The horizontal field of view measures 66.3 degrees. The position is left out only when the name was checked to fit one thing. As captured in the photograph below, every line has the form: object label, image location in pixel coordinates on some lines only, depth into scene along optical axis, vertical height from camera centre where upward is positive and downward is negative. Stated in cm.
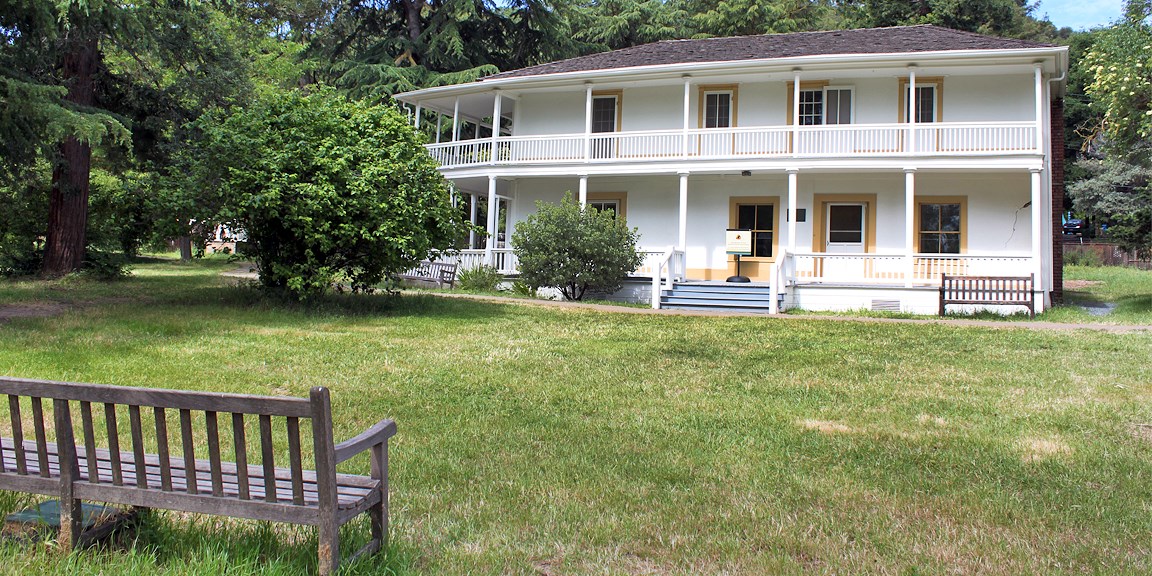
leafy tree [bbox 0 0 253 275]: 1328 +354
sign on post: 2131 +14
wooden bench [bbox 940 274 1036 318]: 1775 -91
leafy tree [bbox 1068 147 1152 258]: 3903 +264
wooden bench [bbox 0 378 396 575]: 344 -97
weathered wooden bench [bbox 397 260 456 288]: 2334 -64
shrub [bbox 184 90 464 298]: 1397 +101
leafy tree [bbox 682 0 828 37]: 3806 +1004
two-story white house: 1991 +229
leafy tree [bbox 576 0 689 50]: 3847 +988
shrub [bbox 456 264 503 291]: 2216 -74
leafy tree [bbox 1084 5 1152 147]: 1816 +342
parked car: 5178 +96
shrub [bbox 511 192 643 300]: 1955 +1
